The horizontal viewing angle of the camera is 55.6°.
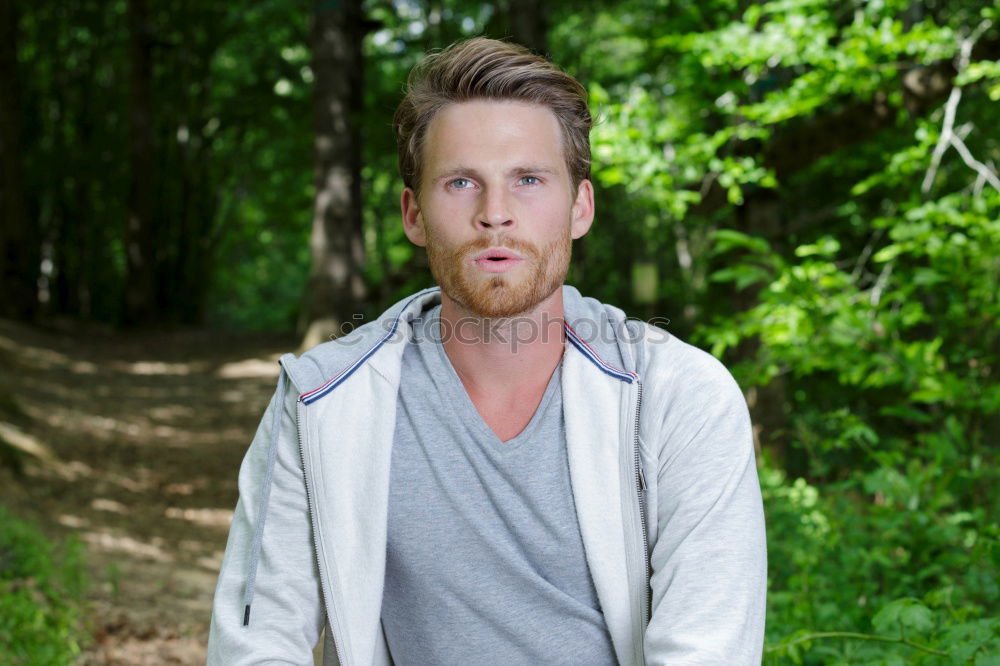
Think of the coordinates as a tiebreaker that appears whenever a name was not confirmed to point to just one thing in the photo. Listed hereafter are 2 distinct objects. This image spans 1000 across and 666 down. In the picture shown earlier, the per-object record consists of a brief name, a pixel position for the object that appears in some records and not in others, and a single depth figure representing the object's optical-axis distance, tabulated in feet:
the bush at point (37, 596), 13.32
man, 5.97
